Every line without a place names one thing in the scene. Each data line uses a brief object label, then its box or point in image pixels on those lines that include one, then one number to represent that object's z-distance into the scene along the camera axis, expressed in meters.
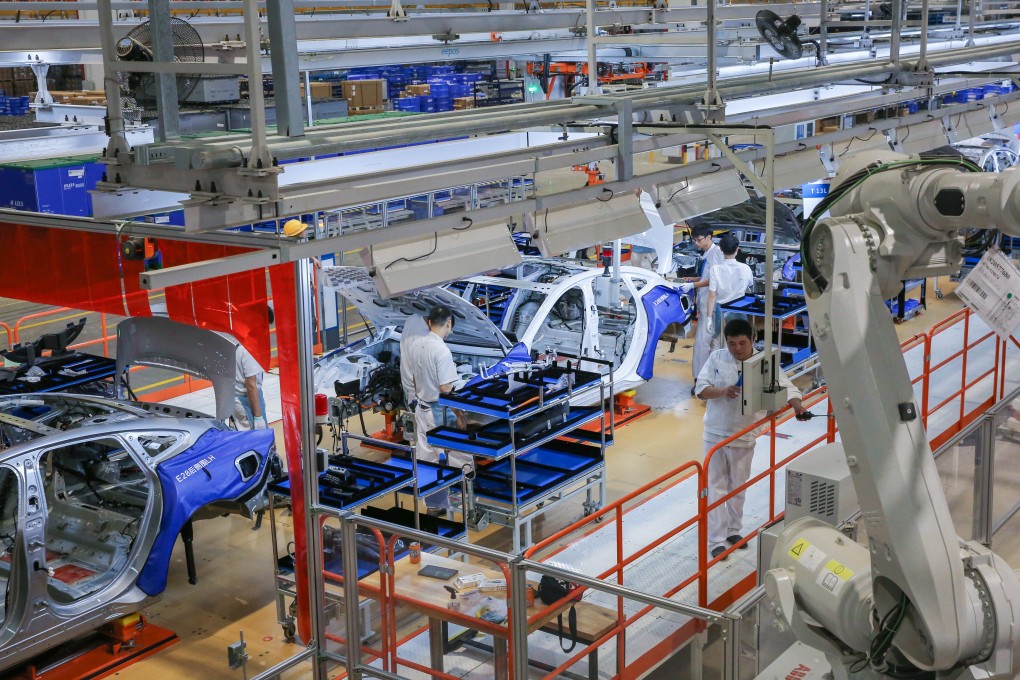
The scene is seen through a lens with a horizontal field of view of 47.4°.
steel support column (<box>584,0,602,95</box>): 6.16
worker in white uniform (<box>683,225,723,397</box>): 12.26
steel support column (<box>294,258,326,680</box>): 6.77
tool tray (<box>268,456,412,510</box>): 7.37
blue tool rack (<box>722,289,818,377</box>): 11.75
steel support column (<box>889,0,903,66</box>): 8.05
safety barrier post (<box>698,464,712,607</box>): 6.70
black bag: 6.20
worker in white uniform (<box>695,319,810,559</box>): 7.92
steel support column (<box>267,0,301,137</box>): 4.30
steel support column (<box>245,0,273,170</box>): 4.07
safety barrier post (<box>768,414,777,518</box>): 7.66
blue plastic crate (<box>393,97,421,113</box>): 18.88
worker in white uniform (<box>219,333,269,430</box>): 10.24
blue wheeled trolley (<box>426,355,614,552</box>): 8.39
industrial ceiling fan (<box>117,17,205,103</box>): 4.70
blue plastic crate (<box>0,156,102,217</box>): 7.98
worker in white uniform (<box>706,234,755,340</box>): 12.29
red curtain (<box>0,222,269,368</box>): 7.29
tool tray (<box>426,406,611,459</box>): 8.42
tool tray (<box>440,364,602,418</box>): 8.68
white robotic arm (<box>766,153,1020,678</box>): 4.04
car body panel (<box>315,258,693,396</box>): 11.02
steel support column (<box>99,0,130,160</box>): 4.57
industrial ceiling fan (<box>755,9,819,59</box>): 8.45
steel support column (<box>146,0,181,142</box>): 4.51
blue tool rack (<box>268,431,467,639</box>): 7.40
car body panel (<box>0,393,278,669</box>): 6.89
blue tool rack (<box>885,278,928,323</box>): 14.76
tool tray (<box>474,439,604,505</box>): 8.43
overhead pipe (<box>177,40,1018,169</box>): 4.36
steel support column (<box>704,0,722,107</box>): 6.08
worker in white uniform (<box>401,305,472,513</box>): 9.55
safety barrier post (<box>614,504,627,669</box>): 5.95
